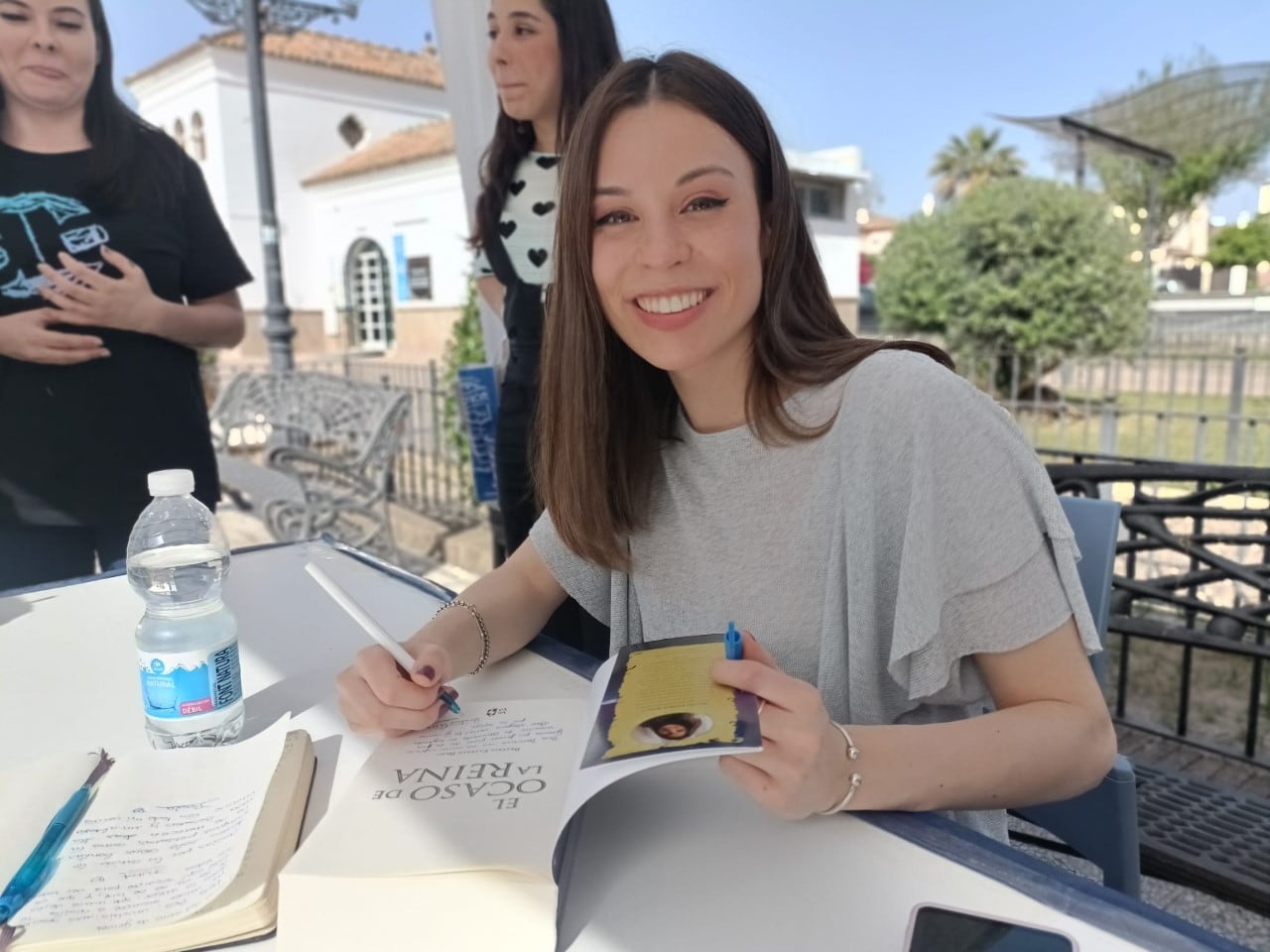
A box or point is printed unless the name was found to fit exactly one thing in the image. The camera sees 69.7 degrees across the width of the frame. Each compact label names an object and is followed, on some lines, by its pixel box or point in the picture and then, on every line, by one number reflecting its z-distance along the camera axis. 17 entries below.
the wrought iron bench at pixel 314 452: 4.01
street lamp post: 5.86
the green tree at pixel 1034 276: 10.92
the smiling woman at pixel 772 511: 0.89
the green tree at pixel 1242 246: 32.75
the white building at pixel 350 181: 16.02
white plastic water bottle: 0.98
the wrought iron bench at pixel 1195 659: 1.33
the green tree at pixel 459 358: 4.90
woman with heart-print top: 2.01
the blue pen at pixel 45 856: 0.72
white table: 0.68
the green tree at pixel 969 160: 43.98
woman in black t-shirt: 1.91
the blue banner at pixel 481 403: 2.65
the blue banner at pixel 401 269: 17.08
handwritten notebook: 0.70
